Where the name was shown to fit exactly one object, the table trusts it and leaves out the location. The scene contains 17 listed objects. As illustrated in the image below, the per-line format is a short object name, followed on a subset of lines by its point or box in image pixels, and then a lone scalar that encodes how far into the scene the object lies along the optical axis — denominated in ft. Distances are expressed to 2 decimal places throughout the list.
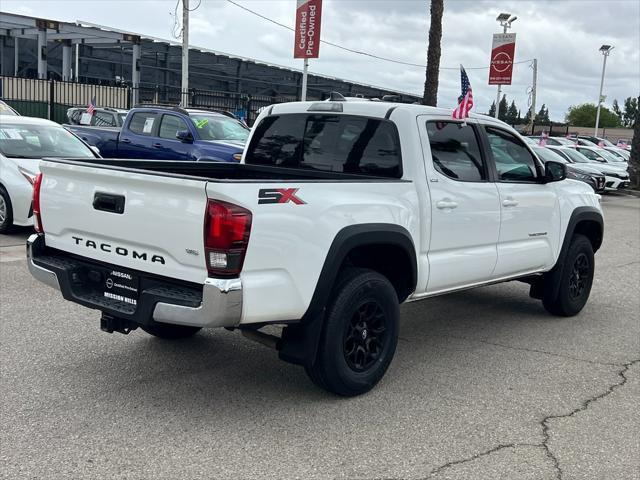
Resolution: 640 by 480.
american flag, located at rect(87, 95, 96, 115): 64.56
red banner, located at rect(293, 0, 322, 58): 59.00
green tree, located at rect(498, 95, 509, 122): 393.50
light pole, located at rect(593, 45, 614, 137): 177.41
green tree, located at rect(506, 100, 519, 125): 425.44
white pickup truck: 12.53
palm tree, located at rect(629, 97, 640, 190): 83.41
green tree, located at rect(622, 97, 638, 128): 460.55
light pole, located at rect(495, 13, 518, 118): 111.45
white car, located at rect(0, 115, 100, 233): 30.89
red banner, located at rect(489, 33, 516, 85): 80.28
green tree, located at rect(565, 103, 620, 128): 428.15
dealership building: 104.17
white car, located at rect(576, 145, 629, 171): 87.87
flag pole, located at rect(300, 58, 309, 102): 58.73
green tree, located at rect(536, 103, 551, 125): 421.46
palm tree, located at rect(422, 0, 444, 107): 64.64
